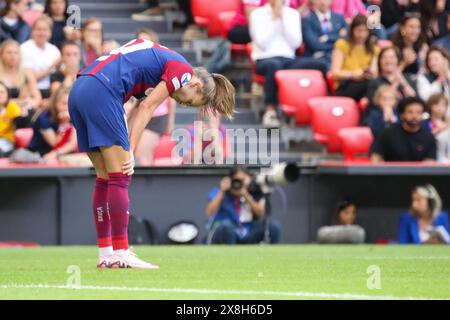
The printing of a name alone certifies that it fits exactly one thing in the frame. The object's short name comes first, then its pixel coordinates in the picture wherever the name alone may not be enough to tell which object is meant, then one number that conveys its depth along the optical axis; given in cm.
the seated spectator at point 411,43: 1819
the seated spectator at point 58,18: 1803
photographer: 1500
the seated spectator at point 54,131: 1586
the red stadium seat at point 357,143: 1647
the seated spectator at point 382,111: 1653
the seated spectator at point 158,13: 1961
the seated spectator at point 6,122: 1584
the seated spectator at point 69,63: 1672
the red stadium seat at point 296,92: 1734
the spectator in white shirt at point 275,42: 1752
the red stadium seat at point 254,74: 1791
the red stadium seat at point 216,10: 1888
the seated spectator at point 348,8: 1927
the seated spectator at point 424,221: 1520
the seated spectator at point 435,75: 1752
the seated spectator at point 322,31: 1825
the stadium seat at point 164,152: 1595
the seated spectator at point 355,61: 1748
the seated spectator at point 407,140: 1603
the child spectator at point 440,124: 1652
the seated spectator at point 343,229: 1527
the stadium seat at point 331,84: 1764
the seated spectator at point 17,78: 1641
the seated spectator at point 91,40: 1695
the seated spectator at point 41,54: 1717
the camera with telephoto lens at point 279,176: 1415
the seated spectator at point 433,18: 1941
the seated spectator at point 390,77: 1711
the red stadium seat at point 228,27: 1852
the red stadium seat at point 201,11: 1900
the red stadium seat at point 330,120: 1695
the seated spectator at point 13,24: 1769
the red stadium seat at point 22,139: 1598
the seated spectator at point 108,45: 1666
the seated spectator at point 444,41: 1908
